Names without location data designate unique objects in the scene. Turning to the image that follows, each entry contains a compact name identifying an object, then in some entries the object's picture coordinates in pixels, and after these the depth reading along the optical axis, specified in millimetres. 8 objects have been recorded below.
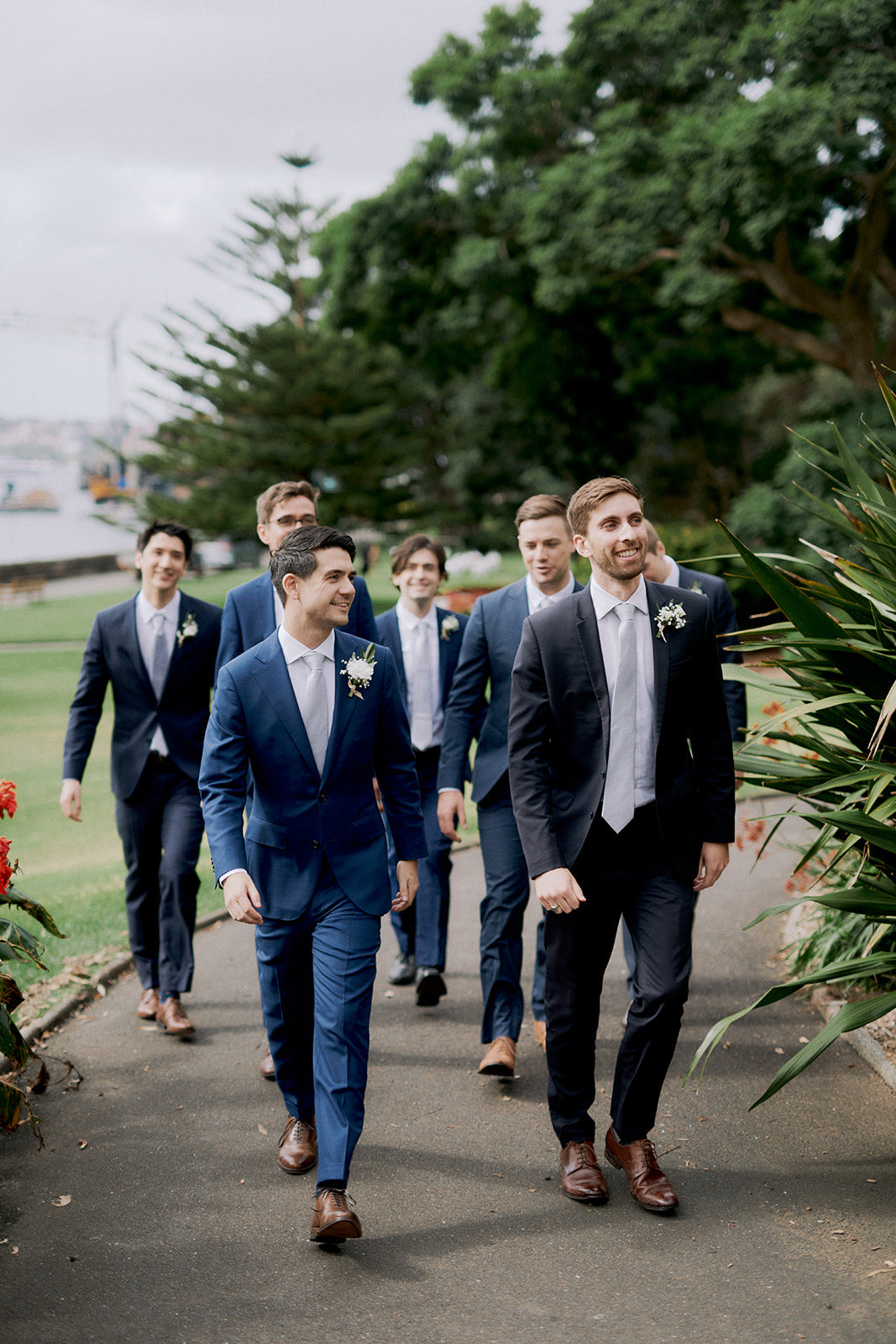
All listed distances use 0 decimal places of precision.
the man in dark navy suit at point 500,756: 5176
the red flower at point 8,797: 4293
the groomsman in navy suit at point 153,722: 5883
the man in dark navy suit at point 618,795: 3992
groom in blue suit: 3977
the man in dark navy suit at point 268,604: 5375
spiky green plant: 3951
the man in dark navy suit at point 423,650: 6488
